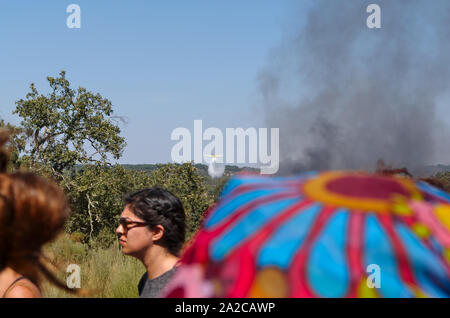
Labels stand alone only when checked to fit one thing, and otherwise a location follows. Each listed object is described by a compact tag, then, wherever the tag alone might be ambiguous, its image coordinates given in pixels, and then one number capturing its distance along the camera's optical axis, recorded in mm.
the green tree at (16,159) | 11791
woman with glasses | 2756
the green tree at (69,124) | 14500
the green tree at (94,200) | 13930
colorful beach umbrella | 872
